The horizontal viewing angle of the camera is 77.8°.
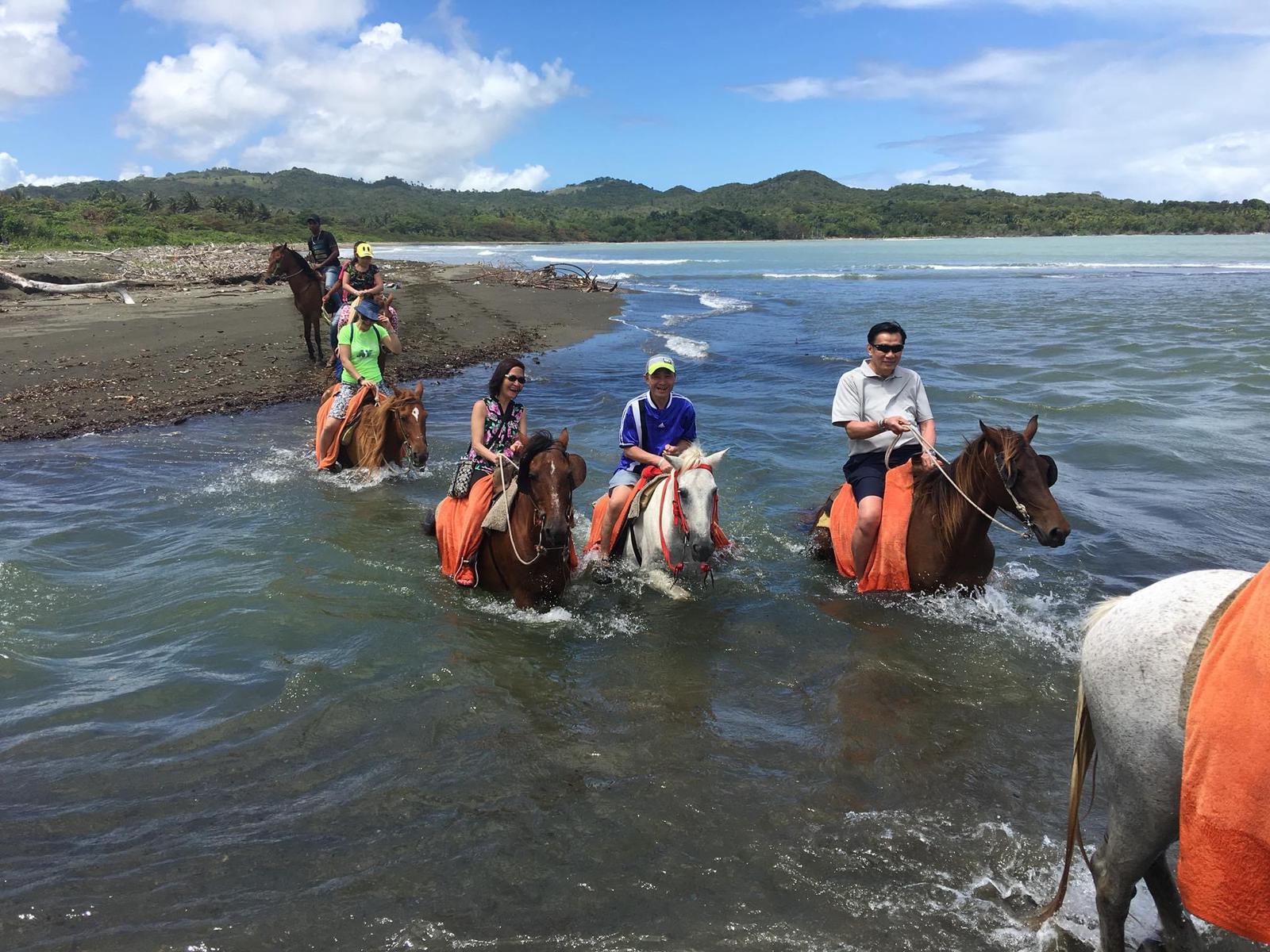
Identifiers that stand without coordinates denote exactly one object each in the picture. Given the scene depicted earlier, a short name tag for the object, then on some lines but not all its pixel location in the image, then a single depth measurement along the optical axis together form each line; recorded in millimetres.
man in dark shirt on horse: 17484
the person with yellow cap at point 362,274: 13336
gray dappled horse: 2736
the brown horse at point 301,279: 17109
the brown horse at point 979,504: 5527
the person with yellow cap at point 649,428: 6984
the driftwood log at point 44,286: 21719
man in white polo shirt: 6558
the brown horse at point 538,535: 5730
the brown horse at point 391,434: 9672
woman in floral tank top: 6730
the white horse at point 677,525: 6113
